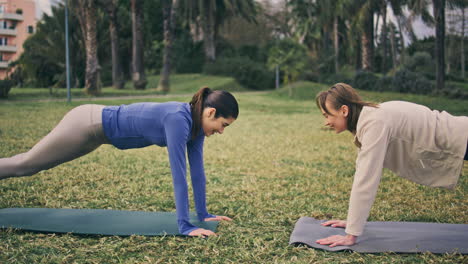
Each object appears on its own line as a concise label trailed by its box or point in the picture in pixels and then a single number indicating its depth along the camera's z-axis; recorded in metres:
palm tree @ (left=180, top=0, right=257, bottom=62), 27.42
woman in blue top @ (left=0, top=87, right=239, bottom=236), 3.03
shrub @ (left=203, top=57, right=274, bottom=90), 29.89
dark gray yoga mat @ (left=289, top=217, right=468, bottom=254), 2.94
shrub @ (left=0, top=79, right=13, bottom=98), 18.59
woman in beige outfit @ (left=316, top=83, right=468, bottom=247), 2.76
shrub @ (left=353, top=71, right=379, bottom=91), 19.60
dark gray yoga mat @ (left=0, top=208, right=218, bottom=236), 3.29
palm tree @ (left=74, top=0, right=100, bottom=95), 19.69
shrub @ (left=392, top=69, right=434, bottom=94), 17.50
